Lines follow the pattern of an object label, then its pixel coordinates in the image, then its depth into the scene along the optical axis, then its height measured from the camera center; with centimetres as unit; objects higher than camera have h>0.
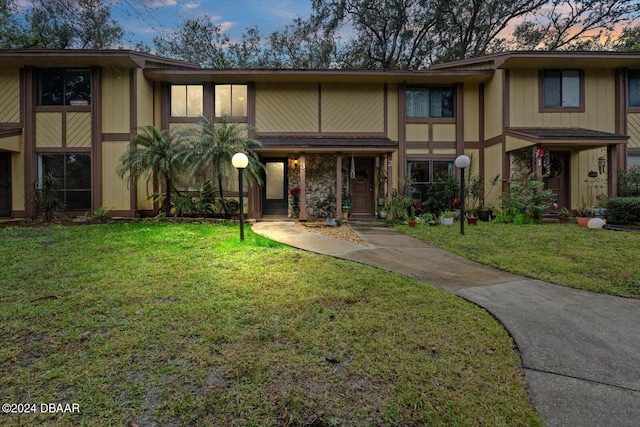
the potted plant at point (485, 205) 1020 +19
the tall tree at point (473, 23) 1520 +978
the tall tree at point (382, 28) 1656 +1023
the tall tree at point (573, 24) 1414 +908
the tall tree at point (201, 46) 1716 +948
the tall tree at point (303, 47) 1791 +964
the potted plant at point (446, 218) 911 -22
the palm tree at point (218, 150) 864 +177
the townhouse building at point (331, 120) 976 +313
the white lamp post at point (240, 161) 646 +106
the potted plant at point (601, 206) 864 +11
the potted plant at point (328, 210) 882 +5
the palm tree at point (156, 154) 846 +162
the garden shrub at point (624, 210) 796 -2
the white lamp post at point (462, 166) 740 +108
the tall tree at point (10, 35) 1264 +759
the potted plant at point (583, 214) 855 -13
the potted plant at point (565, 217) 942 -22
